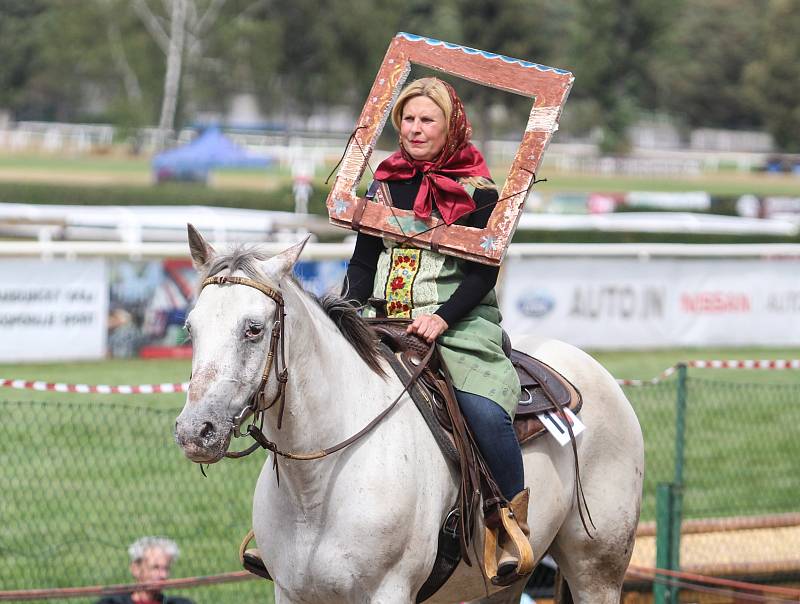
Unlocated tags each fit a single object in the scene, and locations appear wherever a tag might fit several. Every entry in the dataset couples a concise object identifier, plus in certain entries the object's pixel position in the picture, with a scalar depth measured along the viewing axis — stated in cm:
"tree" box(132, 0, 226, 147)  12044
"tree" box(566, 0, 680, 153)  13812
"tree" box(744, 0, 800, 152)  13975
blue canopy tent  7987
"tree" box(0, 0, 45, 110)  14575
